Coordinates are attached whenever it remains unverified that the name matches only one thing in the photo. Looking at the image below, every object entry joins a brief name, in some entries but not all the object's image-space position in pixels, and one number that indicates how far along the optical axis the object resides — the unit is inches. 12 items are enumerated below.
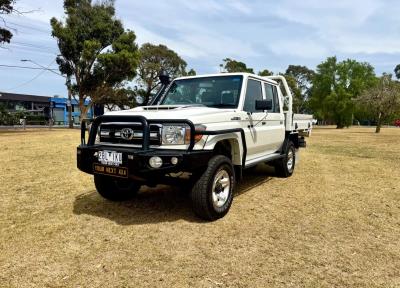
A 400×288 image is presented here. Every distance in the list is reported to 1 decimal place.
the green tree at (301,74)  2929.1
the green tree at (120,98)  1526.1
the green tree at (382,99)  1293.1
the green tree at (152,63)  1715.1
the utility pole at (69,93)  1141.8
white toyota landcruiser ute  163.3
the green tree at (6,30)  717.9
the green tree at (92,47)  1045.2
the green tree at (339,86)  1711.4
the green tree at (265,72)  1729.8
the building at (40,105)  2092.9
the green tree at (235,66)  1756.9
